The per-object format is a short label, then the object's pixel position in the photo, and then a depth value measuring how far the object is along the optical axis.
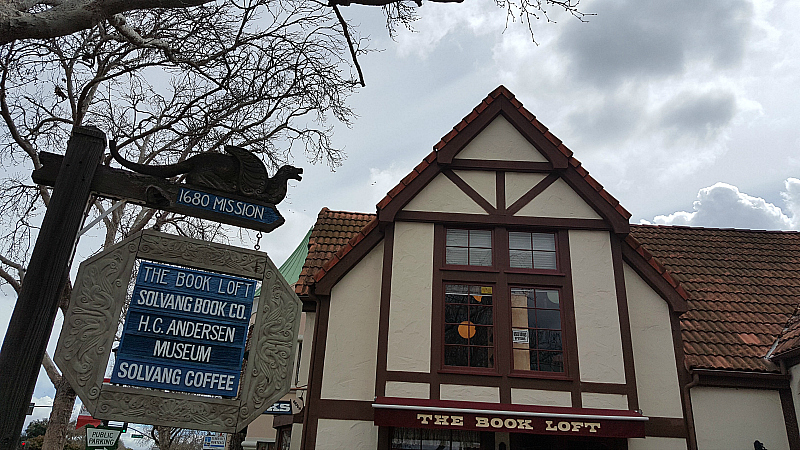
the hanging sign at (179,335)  4.28
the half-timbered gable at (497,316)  9.98
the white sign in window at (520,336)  10.42
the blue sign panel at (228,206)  4.88
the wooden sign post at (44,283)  3.98
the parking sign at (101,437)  11.85
